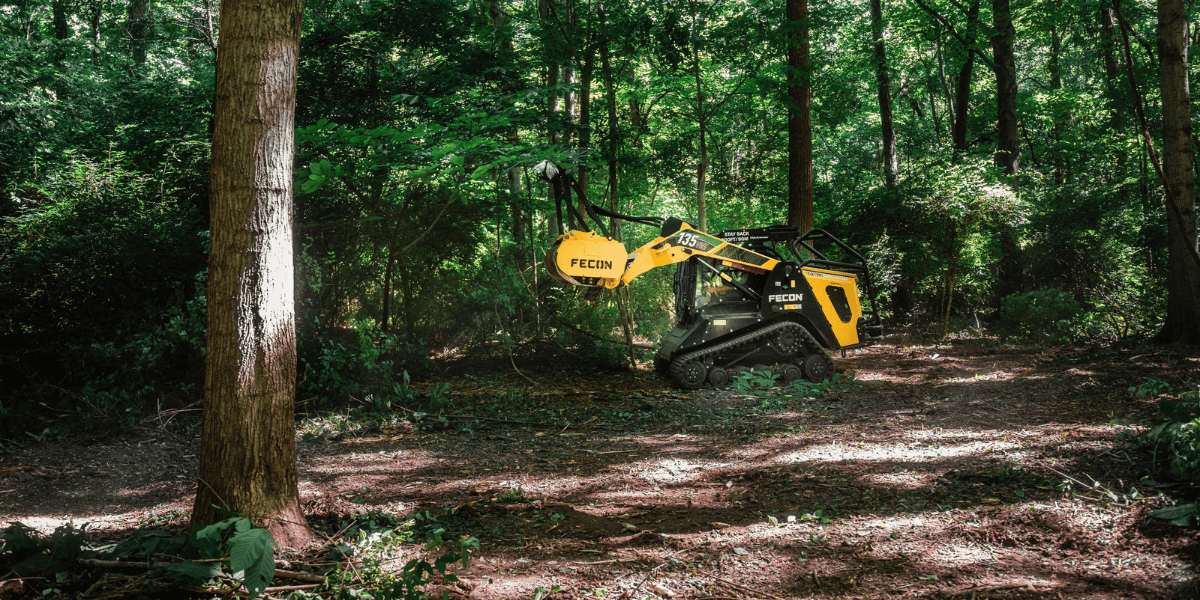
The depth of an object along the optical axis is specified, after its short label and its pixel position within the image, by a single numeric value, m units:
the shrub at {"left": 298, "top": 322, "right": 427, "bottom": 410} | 6.89
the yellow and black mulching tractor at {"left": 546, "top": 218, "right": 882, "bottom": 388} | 7.75
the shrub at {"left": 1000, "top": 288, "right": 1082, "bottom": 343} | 10.08
